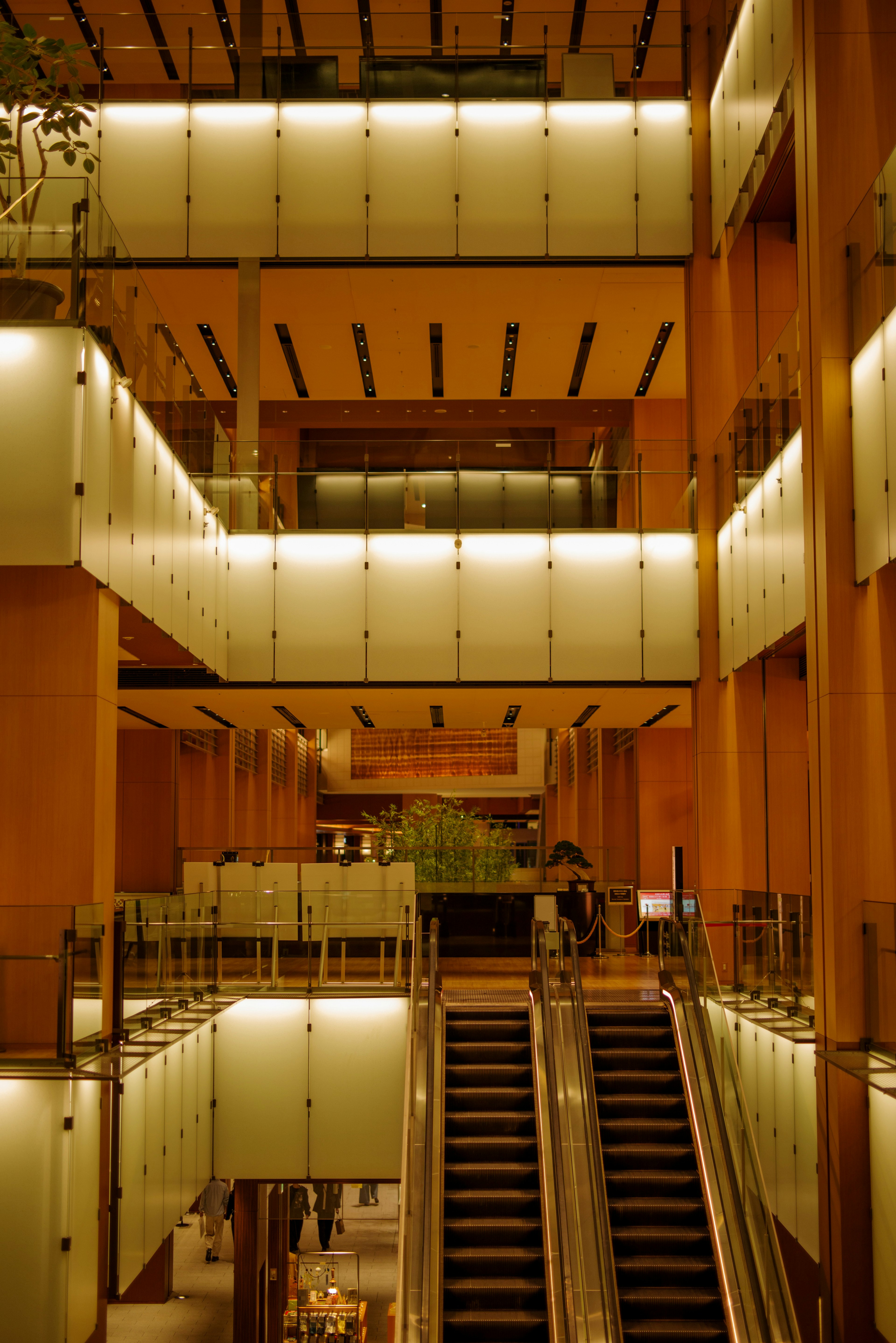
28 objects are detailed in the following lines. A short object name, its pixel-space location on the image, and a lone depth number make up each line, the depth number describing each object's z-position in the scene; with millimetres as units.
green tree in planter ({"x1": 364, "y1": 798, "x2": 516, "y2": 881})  17156
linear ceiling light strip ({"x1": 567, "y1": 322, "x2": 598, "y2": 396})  16797
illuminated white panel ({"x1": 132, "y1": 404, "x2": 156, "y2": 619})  10164
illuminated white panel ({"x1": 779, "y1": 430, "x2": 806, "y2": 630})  10242
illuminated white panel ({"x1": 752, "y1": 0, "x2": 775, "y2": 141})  12055
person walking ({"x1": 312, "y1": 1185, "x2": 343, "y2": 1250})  18891
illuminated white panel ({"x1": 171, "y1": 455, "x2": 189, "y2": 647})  11742
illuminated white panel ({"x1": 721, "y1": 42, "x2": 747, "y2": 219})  13734
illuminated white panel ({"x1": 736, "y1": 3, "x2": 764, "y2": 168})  12844
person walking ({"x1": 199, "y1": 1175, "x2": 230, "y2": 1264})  19562
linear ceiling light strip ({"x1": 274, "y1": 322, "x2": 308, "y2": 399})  16688
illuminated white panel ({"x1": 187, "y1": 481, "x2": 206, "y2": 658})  12578
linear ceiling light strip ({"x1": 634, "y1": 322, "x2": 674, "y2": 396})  16812
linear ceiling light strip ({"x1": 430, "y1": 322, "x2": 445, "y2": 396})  16938
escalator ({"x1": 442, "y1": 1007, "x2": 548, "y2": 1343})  8961
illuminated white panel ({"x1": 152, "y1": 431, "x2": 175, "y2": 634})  10922
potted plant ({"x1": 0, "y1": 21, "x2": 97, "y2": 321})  8500
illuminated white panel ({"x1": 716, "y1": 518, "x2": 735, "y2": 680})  13820
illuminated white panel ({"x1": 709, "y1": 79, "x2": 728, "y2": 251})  14445
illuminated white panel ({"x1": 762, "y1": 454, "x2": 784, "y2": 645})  11062
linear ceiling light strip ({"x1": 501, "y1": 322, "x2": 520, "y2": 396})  16844
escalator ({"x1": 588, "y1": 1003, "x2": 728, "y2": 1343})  8867
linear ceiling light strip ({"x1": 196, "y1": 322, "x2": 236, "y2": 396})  17062
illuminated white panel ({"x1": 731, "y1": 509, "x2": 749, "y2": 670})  12961
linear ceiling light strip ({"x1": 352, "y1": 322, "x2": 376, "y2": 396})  16812
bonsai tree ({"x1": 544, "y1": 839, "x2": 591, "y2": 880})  17922
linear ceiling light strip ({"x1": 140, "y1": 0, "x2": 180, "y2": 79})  15914
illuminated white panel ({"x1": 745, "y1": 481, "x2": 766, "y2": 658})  12008
